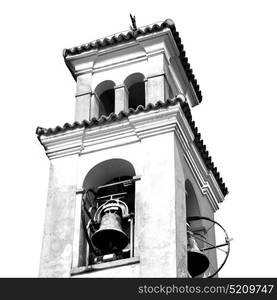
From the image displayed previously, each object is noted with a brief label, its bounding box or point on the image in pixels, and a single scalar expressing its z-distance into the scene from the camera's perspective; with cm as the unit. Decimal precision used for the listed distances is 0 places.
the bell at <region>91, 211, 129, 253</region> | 1777
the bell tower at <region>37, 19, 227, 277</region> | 1770
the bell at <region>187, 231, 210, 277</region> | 1825
